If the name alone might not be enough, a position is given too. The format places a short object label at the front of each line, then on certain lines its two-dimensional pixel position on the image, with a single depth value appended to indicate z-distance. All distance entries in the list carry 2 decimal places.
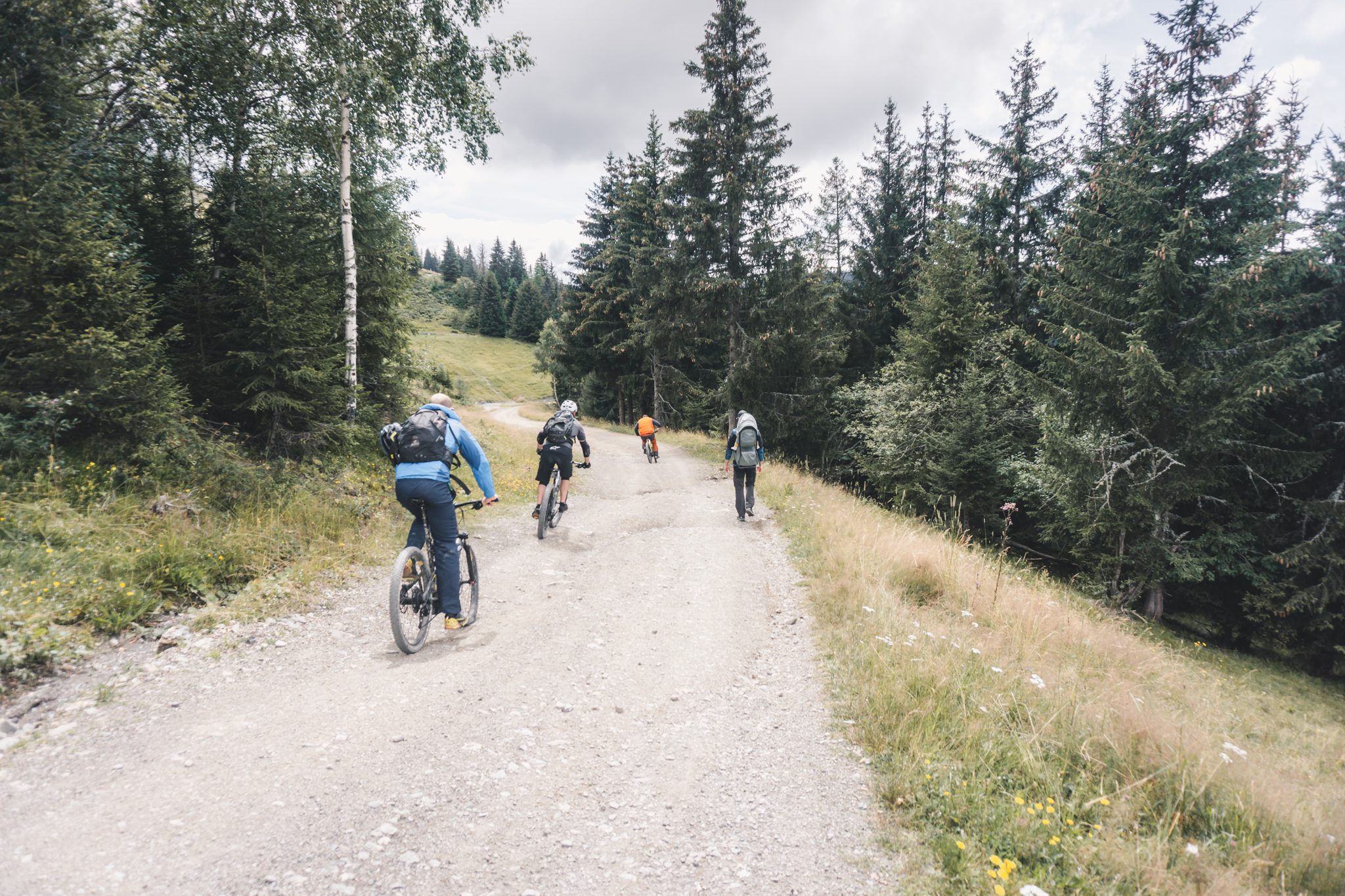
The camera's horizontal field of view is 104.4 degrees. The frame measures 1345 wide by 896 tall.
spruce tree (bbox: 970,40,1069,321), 19.47
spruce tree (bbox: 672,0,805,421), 19.02
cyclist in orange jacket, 18.25
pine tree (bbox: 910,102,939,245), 26.11
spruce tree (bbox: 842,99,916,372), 26.31
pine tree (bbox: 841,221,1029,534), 17.67
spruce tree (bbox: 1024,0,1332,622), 11.88
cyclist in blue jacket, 5.25
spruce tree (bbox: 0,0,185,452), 6.37
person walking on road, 11.14
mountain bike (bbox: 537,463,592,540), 9.40
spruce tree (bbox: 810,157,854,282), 30.52
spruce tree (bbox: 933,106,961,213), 25.47
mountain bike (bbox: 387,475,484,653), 4.86
